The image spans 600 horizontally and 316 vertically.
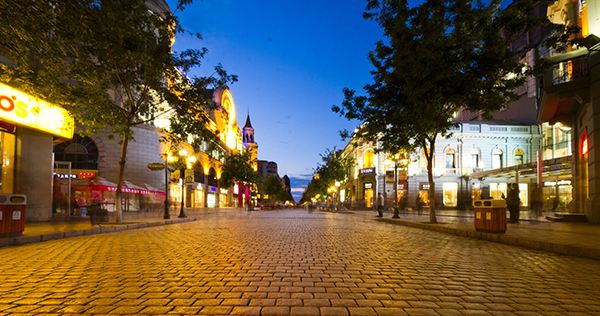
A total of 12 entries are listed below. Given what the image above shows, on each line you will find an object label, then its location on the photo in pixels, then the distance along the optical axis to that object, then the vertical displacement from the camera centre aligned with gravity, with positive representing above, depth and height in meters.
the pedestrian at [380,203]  27.60 -1.76
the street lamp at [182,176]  25.64 +0.14
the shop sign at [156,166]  23.66 +0.76
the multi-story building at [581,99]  16.25 +3.66
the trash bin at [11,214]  10.23 -0.94
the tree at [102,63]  7.87 +3.31
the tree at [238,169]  65.38 +1.59
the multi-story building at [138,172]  28.09 +0.77
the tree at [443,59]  15.59 +4.89
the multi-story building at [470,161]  44.97 +2.00
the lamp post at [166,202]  23.54 -1.42
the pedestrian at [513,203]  17.31 -1.09
